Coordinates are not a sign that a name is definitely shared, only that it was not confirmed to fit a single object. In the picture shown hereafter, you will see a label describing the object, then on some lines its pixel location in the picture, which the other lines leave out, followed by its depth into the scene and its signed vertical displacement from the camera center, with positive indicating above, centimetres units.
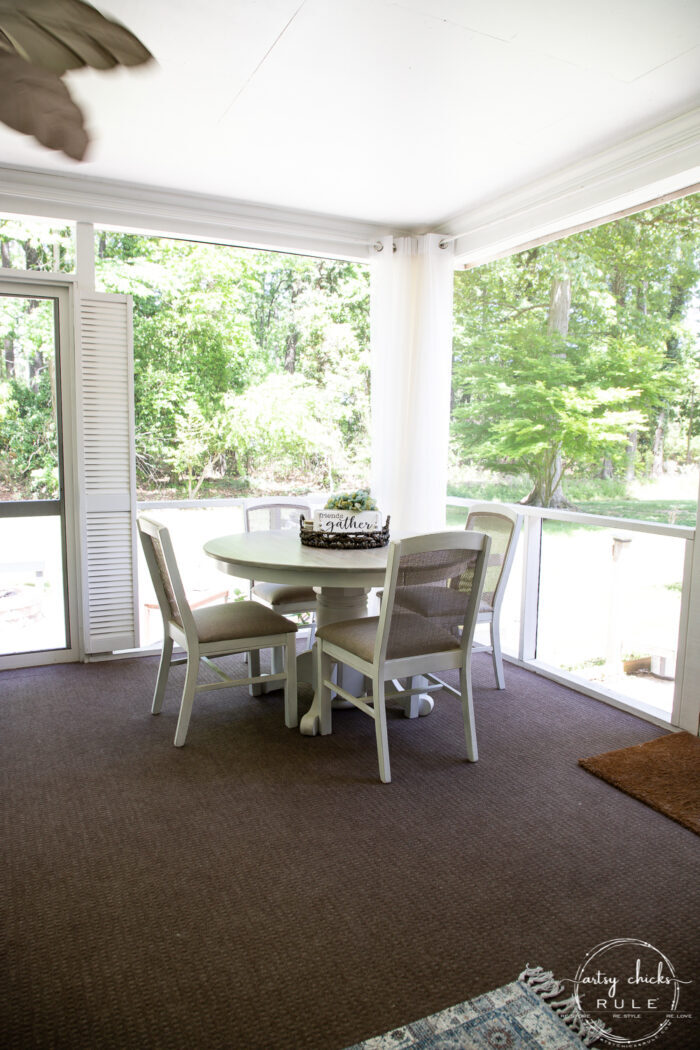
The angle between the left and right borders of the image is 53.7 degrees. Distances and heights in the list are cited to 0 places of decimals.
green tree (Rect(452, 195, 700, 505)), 354 +59
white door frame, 359 +11
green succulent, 327 -28
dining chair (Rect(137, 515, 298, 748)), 279 -79
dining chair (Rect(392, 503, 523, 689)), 349 -61
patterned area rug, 147 -126
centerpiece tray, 316 -45
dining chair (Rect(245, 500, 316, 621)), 359 -51
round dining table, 274 -51
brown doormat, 242 -123
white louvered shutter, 371 -19
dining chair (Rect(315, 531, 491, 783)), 245 -71
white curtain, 424 +42
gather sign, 318 -36
